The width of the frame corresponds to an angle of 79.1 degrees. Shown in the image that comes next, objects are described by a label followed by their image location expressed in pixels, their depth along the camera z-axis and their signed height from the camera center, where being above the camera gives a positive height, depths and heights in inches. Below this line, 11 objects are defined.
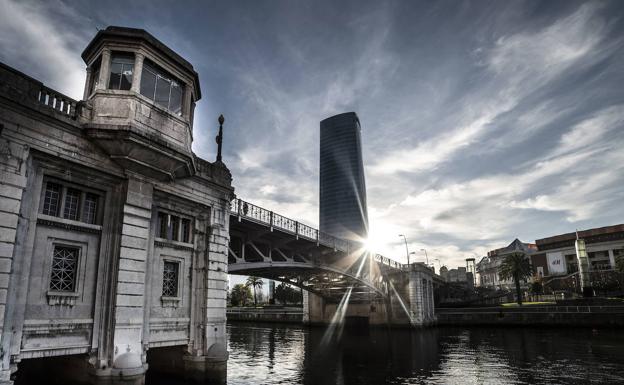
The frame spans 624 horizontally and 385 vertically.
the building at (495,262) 6810.0 +386.1
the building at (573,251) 4756.4 +399.3
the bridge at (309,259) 1079.6 +109.0
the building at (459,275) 5663.4 +118.9
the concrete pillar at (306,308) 2608.3 -165.4
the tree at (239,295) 4498.0 -120.4
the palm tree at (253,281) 3846.0 +36.9
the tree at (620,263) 2625.5 +123.2
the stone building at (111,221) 471.8 +95.6
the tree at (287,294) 4707.4 -120.0
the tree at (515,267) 2677.2 +109.4
